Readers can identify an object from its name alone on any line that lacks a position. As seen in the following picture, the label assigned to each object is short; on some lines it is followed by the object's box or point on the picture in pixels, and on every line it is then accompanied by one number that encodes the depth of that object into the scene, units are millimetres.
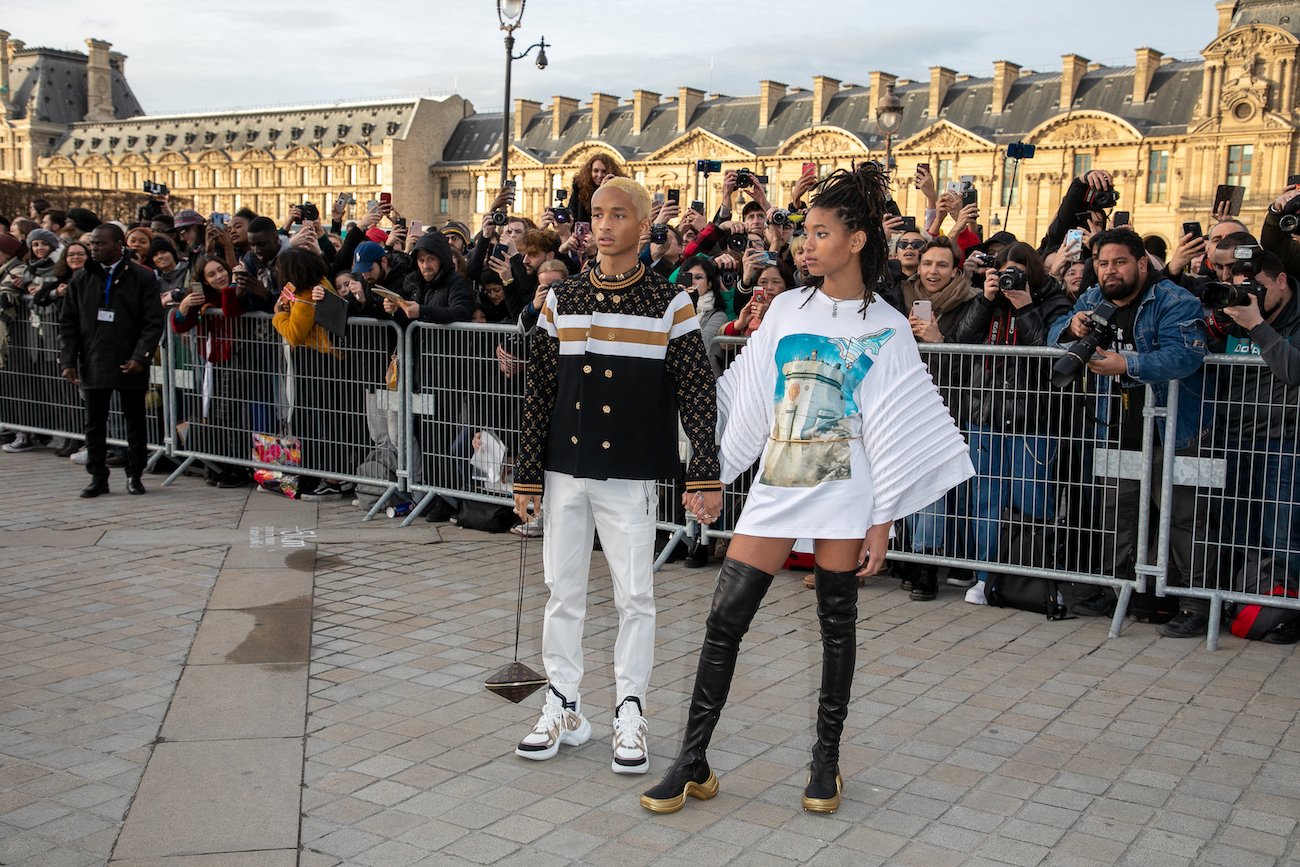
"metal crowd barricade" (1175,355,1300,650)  6543
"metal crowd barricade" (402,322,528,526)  8867
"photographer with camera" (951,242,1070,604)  7160
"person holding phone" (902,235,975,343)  7785
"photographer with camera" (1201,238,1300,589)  6539
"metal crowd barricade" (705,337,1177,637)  6914
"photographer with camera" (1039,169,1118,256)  8430
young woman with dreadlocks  4227
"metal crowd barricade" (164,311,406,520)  9750
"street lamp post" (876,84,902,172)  22762
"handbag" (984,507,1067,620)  7109
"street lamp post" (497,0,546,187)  20016
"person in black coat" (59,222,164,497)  10188
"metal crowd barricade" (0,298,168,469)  12453
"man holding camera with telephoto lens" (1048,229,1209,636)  6430
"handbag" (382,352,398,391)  9609
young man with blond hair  4605
